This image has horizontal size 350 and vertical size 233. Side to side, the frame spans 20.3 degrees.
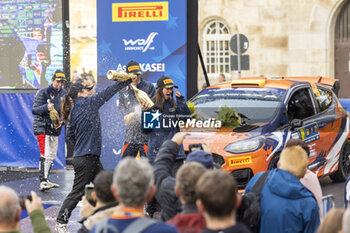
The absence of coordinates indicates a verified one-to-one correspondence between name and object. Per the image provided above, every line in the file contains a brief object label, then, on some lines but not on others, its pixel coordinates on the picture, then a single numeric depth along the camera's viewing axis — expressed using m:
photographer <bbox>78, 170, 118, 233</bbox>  6.34
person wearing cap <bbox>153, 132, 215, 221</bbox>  6.53
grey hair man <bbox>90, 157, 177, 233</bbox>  5.07
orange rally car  13.28
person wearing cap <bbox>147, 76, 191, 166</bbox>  12.34
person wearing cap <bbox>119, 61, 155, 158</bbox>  13.60
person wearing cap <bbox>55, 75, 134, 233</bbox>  11.33
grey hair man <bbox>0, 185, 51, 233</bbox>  5.24
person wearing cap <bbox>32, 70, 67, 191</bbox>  15.75
